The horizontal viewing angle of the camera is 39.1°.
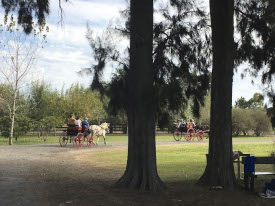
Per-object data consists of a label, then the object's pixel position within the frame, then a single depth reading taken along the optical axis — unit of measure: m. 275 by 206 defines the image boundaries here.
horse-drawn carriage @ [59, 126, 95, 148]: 22.66
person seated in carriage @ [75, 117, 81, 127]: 22.89
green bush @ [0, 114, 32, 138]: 26.56
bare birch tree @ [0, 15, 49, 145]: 24.95
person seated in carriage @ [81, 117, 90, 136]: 23.80
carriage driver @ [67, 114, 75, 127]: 22.95
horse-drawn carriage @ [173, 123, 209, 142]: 31.66
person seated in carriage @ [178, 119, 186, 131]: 32.03
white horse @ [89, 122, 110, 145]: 24.19
